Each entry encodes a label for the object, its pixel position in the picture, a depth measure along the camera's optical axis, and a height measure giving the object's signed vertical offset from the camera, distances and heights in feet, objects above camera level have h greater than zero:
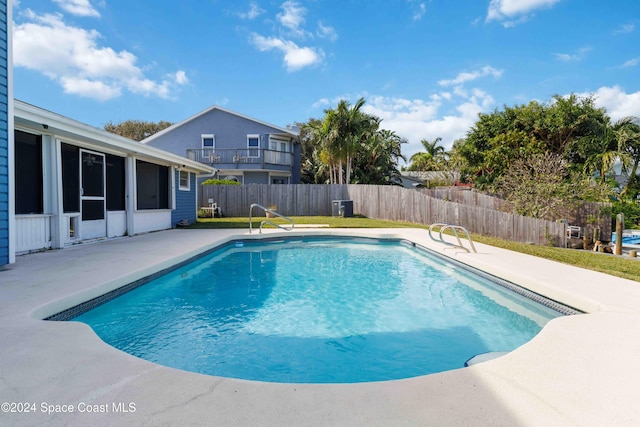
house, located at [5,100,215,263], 19.85 +1.33
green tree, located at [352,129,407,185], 85.81 +10.39
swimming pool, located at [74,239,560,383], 10.27 -4.67
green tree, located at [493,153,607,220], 42.15 +1.46
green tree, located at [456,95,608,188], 59.62 +12.78
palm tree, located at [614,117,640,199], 57.14 +9.96
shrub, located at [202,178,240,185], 60.54 +3.42
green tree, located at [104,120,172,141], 108.88 +23.28
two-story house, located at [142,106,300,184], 73.61 +13.89
